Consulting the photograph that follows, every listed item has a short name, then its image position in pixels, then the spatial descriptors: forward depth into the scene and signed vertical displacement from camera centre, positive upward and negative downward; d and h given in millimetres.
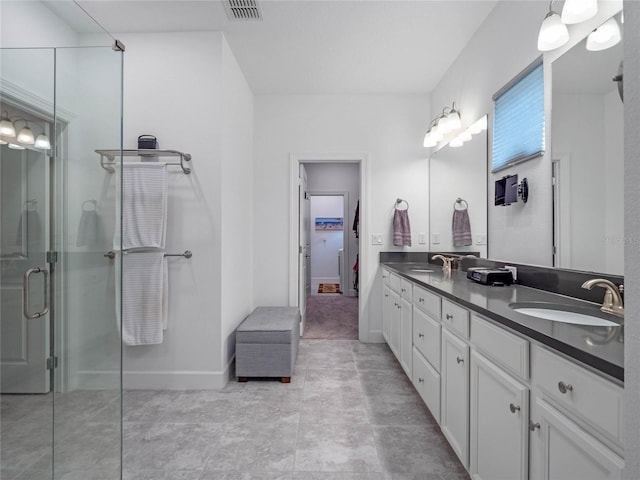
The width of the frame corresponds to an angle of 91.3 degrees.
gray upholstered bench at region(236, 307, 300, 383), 2373 -864
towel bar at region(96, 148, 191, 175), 2143 +600
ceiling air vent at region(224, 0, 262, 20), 1997 +1518
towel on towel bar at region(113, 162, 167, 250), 2152 +247
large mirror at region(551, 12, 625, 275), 1210 +351
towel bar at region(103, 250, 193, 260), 2254 -110
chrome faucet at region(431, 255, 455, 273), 2395 -188
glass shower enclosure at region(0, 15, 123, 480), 1199 -110
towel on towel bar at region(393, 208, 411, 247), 3182 +113
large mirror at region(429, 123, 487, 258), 2334 +376
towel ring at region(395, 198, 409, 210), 3261 +398
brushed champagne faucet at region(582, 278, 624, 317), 1100 -206
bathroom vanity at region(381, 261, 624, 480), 701 -437
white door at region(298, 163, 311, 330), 3369 -38
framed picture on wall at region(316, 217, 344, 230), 7312 +392
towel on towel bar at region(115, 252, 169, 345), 2168 -417
